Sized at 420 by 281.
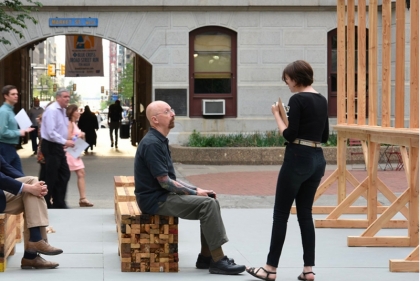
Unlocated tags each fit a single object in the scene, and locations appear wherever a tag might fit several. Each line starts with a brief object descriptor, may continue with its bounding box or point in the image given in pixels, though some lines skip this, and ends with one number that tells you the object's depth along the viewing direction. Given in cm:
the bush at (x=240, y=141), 2375
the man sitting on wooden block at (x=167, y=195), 780
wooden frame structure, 896
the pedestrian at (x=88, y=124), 3019
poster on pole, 3506
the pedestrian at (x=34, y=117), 2783
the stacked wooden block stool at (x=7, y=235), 770
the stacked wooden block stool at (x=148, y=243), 784
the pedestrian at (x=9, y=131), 1177
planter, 2273
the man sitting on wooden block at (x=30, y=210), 773
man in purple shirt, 1277
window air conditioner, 2600
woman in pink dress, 1362
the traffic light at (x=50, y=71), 7362
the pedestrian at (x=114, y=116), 3325
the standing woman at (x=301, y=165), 754
